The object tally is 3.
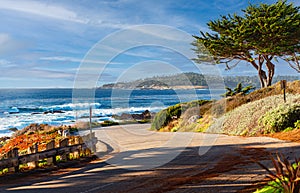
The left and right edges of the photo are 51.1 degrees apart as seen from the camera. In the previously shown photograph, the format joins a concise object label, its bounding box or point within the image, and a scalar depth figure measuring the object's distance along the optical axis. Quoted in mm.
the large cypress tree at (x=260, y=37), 26391
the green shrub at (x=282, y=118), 15570
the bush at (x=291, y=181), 4316
